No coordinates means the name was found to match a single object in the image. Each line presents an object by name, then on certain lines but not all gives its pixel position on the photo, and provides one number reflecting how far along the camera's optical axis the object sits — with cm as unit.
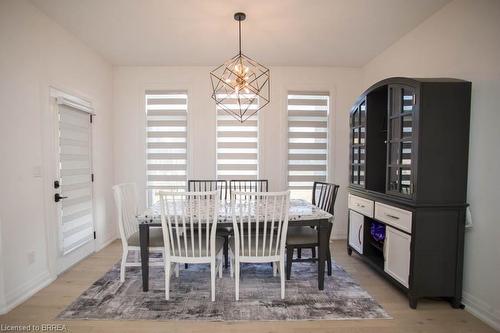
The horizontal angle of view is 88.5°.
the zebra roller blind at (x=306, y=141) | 405
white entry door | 278
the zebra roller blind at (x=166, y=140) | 402
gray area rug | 208
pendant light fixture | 397
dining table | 228
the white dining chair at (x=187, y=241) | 211
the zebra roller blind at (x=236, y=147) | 404
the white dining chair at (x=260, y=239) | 215
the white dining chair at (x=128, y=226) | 243
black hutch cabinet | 209
